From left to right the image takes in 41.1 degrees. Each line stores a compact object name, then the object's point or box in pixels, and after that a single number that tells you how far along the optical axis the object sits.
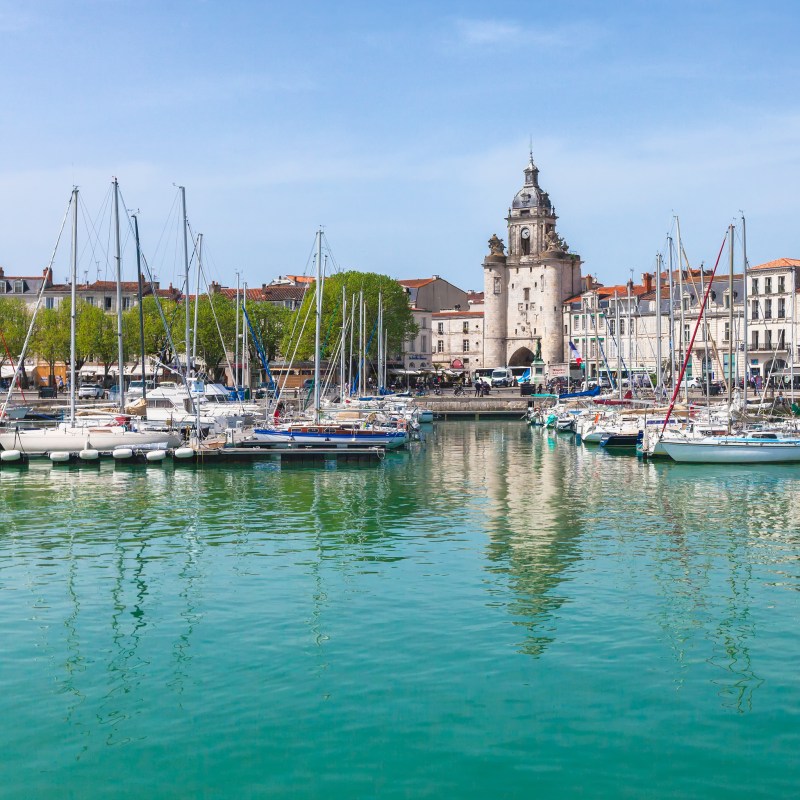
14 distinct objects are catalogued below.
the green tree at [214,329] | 96.31
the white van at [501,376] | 111.62
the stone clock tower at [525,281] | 123.69
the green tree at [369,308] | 92.25
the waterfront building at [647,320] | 102.31
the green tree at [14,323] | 96.19
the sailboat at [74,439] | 44.81
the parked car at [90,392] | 84.50
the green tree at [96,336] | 96.62
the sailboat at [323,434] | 46.84
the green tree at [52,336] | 96.13
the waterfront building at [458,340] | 135.00
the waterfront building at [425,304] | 134.75
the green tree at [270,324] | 102.94
